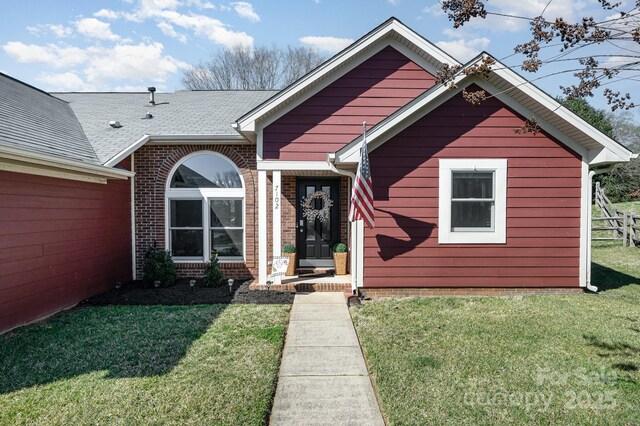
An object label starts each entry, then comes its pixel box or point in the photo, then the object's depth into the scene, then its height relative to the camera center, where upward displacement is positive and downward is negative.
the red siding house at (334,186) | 6.83 +0.35
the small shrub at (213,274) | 8.55 -1.52
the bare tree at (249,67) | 30.47 +10.61
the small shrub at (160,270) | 8.62 -1.43
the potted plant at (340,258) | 9.02 -1.22
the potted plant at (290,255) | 8.87 -1.13
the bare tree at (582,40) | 3.65 +1.56
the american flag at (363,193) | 6.70 +0.19
